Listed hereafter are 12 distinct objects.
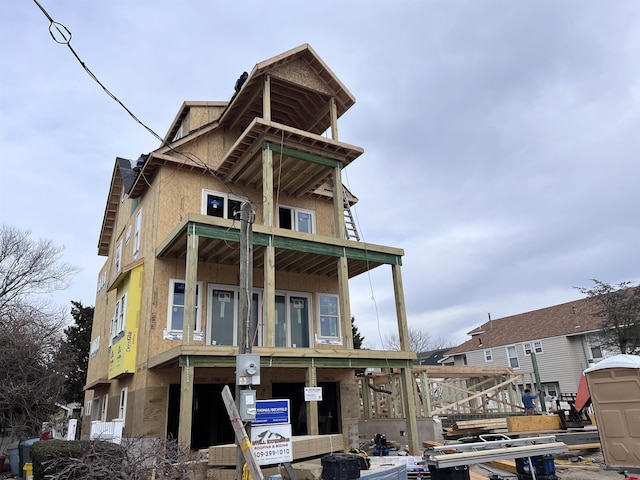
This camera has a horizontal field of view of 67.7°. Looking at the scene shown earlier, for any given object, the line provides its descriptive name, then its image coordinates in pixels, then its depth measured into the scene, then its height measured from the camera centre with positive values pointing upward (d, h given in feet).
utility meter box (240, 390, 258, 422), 25.64 +0.88
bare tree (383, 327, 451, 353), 223.92 +31.04
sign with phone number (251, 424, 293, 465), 25.77 -1.10
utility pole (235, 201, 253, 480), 26.61 +7.63
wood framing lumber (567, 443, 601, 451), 44.70 -3.63
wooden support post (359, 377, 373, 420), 64.69 +2.56
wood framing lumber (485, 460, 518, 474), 38.30 -4.31
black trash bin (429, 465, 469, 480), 28.40 -3.37
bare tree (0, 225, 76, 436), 66.49 +9.39
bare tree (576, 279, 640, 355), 83.56 +14.57
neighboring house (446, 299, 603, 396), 109.29 +15.19
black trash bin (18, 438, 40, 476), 49.44 -1.49
